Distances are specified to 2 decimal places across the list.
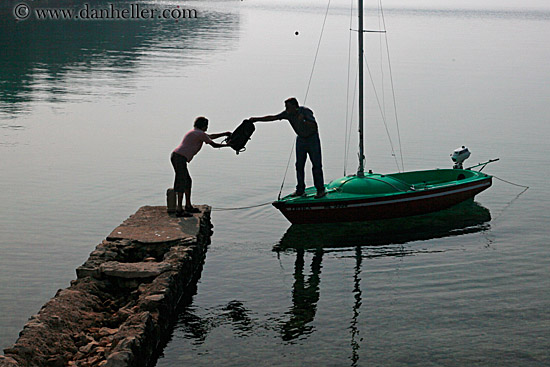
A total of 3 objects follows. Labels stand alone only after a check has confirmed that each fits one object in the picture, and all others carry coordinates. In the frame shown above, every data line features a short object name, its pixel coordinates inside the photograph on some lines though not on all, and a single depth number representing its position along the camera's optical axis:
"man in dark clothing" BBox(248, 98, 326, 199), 16.56
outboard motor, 20.53
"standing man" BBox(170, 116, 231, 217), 15.52
